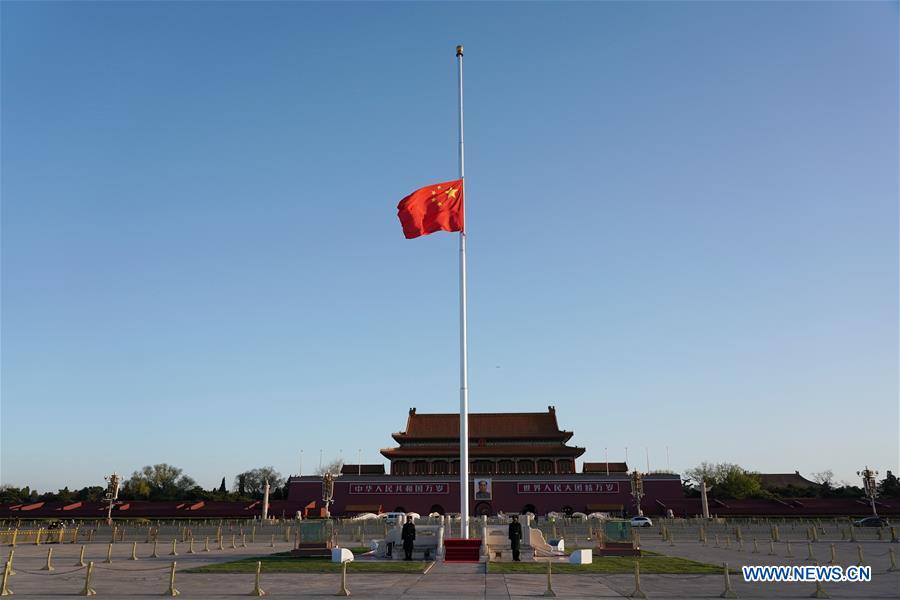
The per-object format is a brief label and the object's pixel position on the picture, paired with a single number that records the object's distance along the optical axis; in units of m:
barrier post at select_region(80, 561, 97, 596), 15.48
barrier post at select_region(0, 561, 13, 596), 15.52
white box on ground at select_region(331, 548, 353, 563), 23.38
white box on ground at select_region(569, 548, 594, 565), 22.89
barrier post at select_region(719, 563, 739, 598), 14.93
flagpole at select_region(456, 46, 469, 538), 23.25
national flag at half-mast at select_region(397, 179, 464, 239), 23.33
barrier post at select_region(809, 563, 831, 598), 14.98
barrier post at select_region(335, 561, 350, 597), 15.21
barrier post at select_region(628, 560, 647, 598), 15.21
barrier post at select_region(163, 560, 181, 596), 15.51
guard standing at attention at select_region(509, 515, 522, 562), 23.58
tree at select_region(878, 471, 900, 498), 75.74
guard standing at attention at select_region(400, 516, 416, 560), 24.08
